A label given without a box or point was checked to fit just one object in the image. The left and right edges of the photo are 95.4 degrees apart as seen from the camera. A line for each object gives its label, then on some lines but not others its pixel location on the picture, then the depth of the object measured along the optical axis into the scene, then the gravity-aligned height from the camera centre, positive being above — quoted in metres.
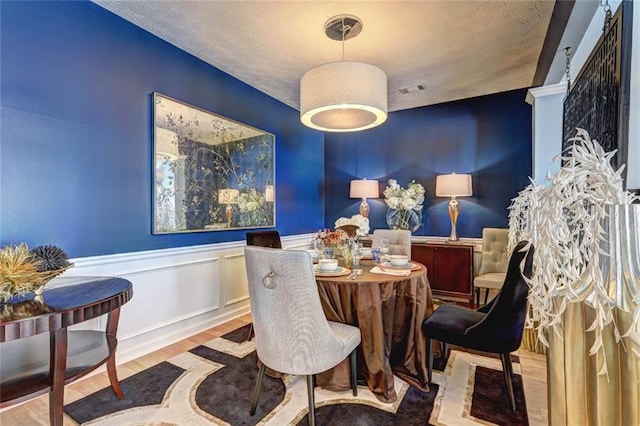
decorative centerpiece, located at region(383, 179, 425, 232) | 4.02 +0.09
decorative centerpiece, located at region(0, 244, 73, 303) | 1.36 -0.30
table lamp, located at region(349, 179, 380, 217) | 4.45 +0.32
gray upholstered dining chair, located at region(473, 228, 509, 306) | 3.53 -0.51
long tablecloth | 1.86 -0.73
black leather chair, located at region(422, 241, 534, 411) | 1.61 -0.69
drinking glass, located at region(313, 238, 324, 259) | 2.46 -0.31
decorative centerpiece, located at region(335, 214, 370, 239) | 3.22 -0.16
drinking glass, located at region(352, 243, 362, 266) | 2.38 -0.36
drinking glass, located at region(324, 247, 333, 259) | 2.40 -0.34
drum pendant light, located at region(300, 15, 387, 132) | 2.10 +0.92
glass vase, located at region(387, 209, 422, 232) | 4.14 -0.11
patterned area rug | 1.68 -1.21
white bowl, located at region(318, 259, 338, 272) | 2.07 -0.39
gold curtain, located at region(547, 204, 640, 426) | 0.69 -0.37
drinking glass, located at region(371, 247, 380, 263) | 2.45 -0.37
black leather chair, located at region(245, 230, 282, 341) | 2.96 -0.31
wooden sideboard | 3.59 -0.70
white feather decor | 0.79 -0.05
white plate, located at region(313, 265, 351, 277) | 1.99 -0.43
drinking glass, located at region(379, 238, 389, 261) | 2.45 -0.33
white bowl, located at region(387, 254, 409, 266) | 2.23 -0.38
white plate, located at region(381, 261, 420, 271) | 2.19 -0.42
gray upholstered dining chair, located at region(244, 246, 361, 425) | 1.45 -0.56
